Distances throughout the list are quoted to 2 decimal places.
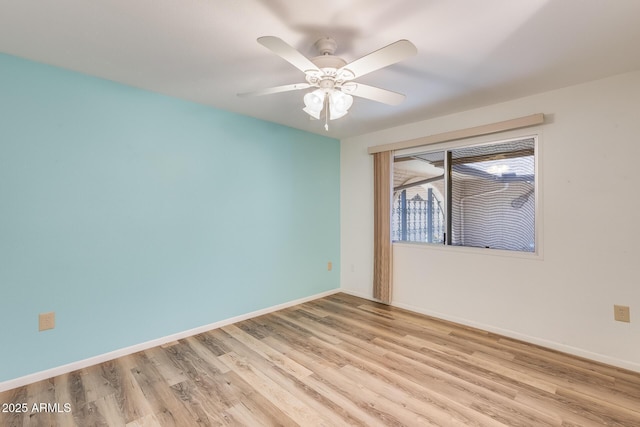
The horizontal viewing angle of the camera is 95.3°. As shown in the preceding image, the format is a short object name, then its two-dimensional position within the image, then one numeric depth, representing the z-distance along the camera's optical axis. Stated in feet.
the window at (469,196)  9.16
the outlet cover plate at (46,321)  6.90
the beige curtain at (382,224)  12.13
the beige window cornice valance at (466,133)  8.59
